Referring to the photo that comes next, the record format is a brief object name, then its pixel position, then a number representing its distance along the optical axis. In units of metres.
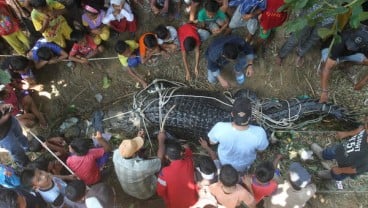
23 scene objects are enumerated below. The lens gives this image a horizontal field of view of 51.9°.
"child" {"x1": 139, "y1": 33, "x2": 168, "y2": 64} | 5.35
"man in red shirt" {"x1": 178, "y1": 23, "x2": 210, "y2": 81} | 5.28
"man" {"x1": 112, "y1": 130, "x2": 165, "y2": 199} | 4.17
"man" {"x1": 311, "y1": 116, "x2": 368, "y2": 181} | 4.16
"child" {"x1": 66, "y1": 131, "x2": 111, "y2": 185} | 4.29
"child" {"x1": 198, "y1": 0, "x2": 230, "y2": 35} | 5.23
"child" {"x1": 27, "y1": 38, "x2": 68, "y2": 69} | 5.70
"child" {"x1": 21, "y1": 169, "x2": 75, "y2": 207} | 3.99
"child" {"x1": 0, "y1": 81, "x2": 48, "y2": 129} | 5.50
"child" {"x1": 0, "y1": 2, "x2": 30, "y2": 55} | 5.36
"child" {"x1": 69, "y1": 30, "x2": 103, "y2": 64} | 5.73
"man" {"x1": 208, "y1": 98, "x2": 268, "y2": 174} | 3.99
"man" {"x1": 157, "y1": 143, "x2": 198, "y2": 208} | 4.07
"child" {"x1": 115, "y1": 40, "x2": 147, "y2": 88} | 5.45
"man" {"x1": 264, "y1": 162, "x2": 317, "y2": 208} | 3.87
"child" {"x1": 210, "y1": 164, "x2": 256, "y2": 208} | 3.71
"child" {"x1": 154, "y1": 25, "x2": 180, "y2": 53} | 5.39
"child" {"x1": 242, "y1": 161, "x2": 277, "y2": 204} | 3.79
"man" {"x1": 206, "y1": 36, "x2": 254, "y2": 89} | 4.83
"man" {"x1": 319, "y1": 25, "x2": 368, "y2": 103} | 4.43
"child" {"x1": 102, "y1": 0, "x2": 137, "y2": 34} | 5.44
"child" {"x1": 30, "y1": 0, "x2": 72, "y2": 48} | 5.19
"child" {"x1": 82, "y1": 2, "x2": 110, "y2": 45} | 5.38
